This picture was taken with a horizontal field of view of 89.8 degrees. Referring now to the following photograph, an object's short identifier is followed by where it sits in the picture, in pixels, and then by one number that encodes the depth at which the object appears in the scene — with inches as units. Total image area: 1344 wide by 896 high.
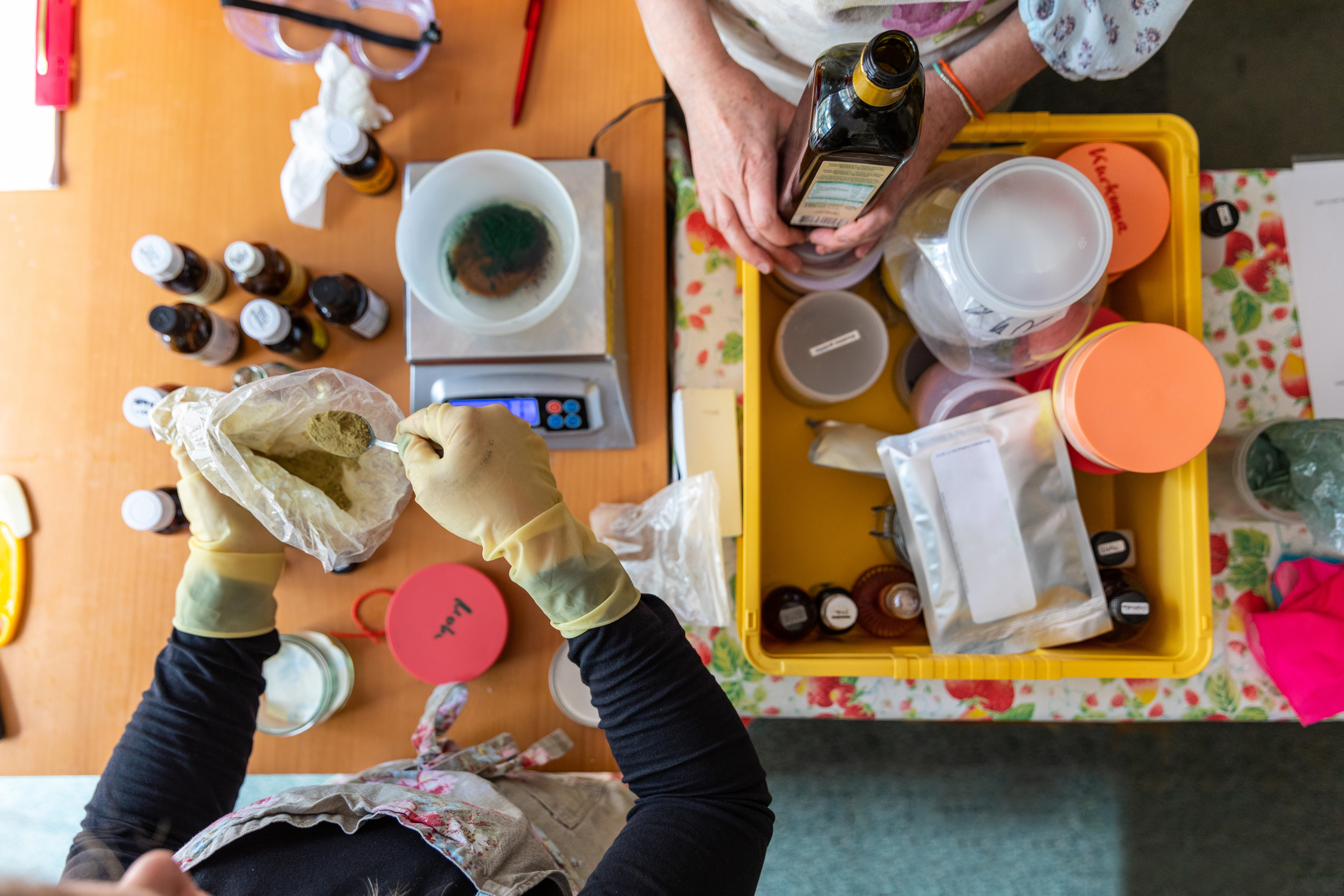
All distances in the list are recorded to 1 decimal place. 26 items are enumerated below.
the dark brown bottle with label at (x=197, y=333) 33.2
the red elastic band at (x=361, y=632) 37.2
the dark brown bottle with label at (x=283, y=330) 34.0
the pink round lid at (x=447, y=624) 35.8
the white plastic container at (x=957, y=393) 34.7
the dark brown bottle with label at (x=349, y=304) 34.6
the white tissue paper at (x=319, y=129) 38.0
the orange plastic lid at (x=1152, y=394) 30.9
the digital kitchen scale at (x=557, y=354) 35.2
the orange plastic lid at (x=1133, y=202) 34.4
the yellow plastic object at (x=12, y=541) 37.6
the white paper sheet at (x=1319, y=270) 37.4
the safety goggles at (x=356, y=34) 39.6
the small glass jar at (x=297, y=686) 35.7
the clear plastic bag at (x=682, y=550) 34.8
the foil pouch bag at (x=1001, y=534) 33.4
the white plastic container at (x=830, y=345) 37.6
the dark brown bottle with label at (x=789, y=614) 34.8
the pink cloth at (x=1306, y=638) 33.9
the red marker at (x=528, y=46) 39.0
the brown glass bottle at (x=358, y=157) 35.2
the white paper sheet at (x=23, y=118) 39.8
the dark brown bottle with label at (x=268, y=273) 34.7
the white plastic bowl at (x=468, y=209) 33.5
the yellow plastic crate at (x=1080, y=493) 33.1
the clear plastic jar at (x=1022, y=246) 29.4
